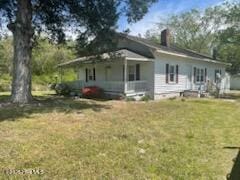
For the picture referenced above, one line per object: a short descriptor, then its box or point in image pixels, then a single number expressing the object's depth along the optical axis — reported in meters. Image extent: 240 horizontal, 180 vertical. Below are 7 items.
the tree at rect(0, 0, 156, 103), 8.09
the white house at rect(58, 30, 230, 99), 11.41
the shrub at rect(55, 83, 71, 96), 13.65
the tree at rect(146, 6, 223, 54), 27.67
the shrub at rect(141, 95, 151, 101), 11.40
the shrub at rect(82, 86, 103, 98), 12.00
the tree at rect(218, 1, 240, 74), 16.82
